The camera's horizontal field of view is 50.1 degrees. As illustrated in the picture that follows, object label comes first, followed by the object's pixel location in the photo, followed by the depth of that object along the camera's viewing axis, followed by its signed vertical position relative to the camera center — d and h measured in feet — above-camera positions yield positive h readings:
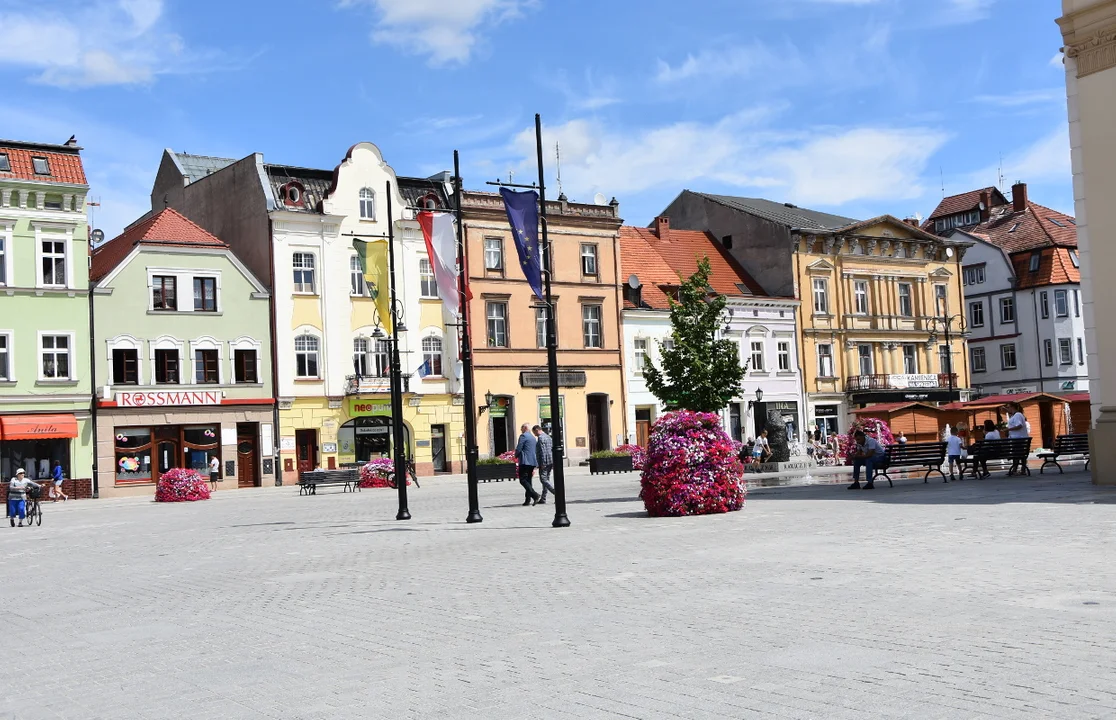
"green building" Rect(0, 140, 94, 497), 146.10 +18.07
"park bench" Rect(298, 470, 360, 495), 131.64 -3.24
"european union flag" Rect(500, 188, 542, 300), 67.15 +12.02
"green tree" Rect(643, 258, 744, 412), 97.09 +5.47
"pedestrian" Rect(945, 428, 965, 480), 91.81 -2.22
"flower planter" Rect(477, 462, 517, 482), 139.64 -3.55
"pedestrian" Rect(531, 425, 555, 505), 86.43 -0.99
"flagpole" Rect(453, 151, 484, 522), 72.69 +4.50
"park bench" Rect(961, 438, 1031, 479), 88.89 -2.45
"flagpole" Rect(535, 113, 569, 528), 65.31 +1.87
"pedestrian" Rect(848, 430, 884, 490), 85.71 -2.45
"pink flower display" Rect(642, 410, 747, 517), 68.44 -2.08
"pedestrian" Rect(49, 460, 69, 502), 144.25 -2.53
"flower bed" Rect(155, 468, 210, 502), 128.26 -3.29
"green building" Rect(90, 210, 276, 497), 152.76 +12.69
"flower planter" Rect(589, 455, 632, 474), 152.66 -3.65
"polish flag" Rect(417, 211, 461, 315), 76.74 +12.37
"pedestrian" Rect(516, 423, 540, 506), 86.58 -1.30
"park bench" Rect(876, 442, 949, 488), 89.04 -2.54
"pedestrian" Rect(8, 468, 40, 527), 97.76 -2.61
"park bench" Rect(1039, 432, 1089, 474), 90.49 -2.55
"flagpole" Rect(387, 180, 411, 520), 84.91 +3.41
